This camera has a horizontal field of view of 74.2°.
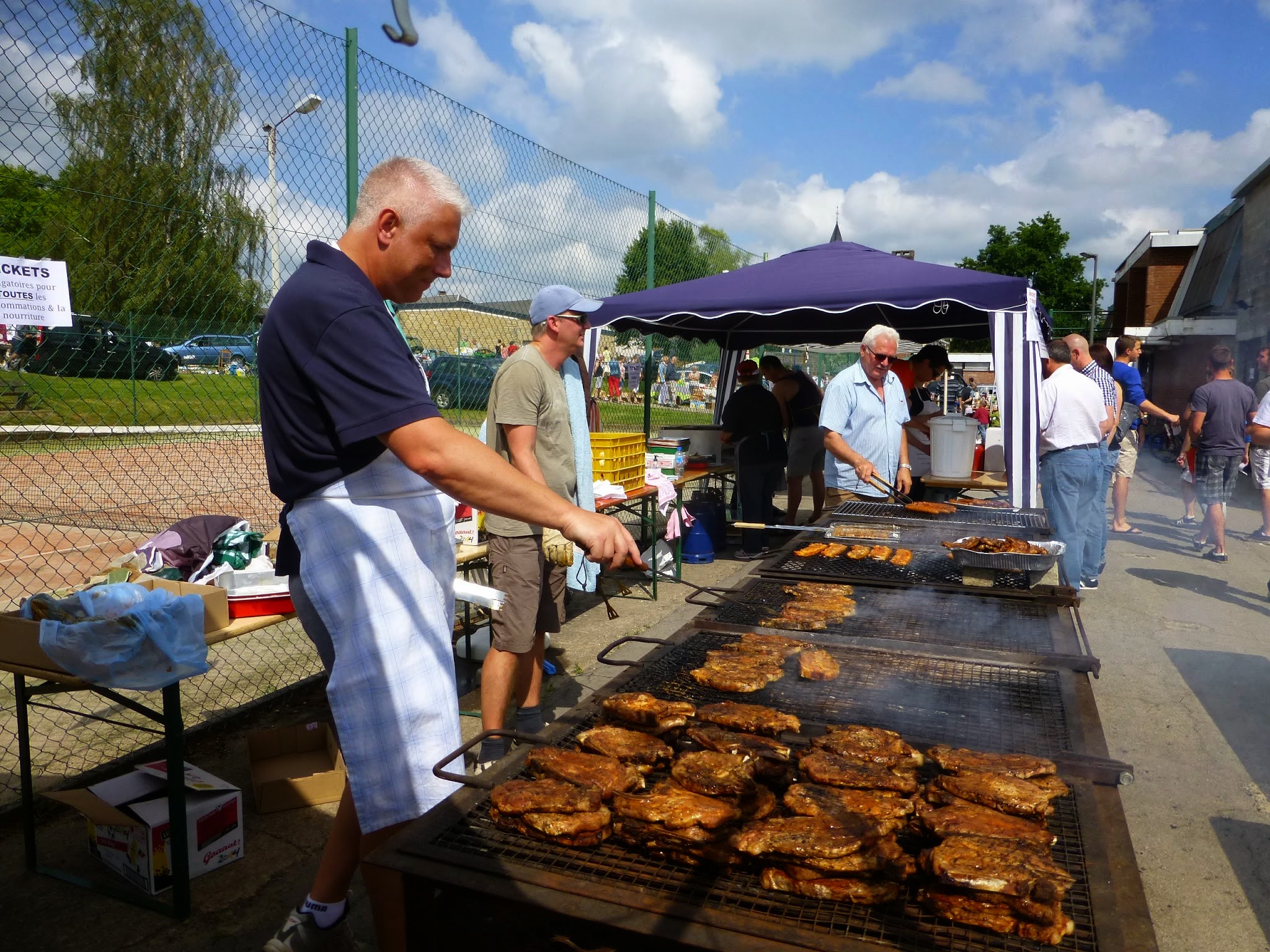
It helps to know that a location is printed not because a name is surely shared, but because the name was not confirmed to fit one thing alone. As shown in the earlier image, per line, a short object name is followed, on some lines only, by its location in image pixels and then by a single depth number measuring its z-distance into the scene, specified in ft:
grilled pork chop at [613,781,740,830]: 6.27
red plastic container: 12.03
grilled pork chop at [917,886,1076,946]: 5.26
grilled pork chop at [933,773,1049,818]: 6.70
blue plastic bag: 9.53
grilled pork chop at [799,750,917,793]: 7.14
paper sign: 11.74
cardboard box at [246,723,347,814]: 12.69
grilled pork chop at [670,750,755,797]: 6.93
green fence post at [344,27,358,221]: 17.31
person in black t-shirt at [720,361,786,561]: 31.04
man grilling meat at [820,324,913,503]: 19.97
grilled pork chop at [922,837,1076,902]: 5.45
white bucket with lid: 24.52
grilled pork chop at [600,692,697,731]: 8.18
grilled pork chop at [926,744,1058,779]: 7.18
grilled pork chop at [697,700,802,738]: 8.20
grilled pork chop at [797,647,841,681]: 9.70
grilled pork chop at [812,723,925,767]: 7.55
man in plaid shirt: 26.07
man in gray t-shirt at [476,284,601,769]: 13.21
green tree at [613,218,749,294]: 35.04
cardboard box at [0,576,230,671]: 9.97
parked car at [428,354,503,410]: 23.99
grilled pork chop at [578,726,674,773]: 7.57
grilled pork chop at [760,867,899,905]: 5.57
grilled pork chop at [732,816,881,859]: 5.85
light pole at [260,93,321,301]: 15.42
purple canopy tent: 23.68
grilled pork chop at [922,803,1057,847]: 6.33
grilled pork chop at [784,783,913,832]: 6.63
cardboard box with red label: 10.48
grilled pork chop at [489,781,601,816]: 6.34
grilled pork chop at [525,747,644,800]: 6.91
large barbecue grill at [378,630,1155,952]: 5.14
